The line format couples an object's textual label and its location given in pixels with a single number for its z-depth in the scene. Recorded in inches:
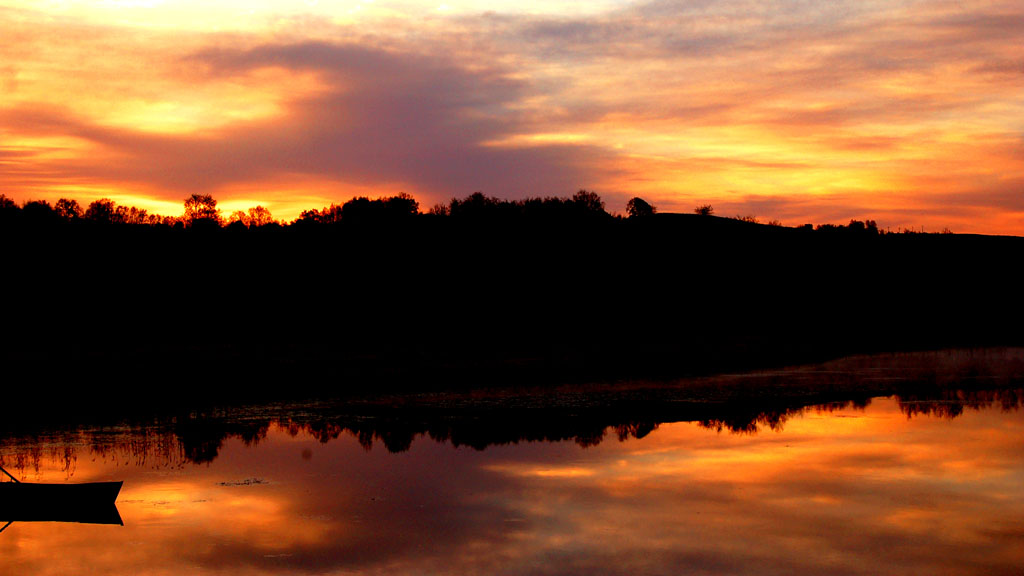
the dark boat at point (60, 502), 804.6
